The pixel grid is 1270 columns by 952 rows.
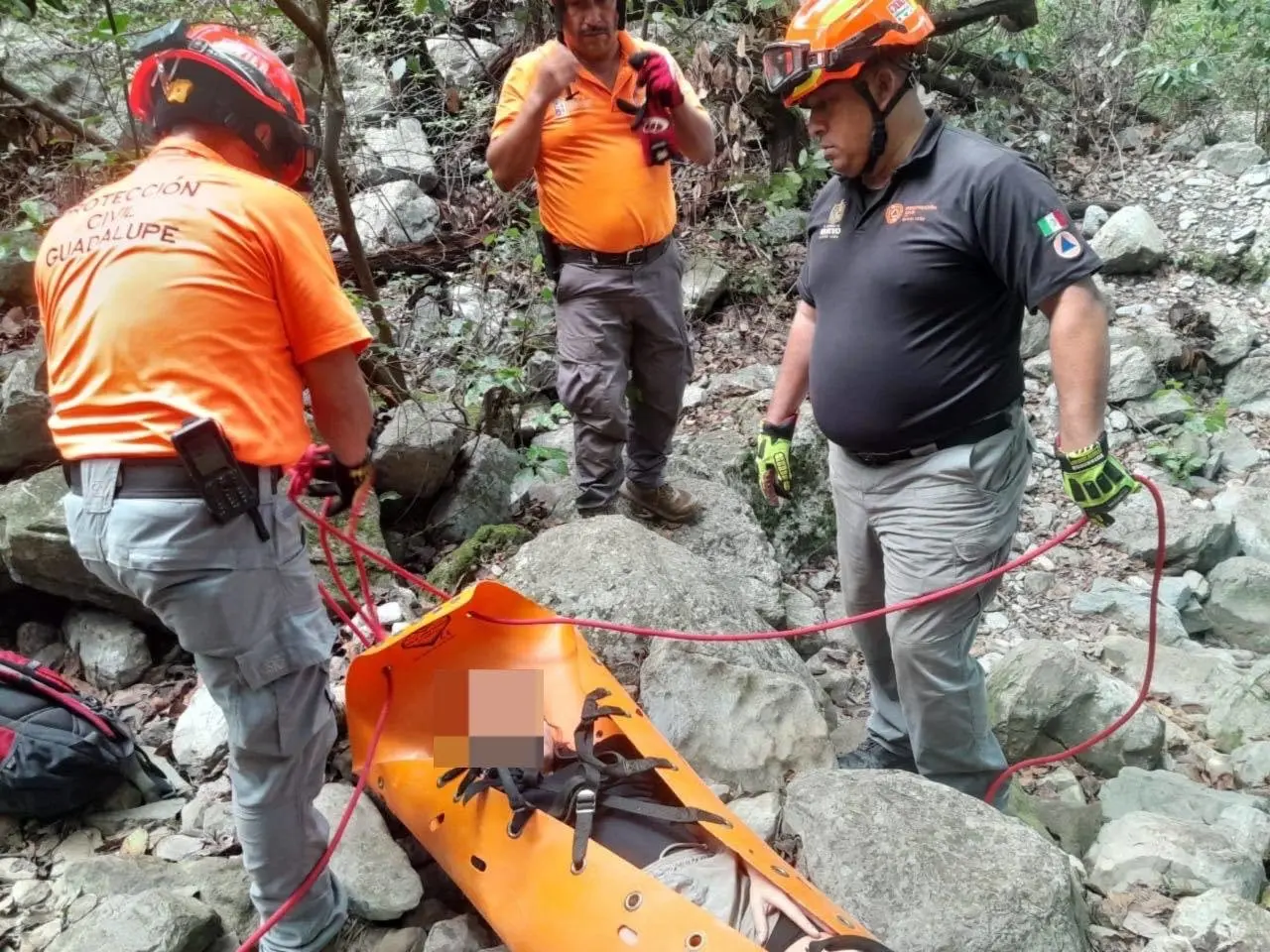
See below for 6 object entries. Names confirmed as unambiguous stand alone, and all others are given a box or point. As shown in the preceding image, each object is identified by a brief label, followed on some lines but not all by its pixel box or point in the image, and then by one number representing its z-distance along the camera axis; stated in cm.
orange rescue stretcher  173
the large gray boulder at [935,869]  200
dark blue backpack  250
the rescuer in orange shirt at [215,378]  177
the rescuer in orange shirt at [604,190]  338
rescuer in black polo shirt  219
